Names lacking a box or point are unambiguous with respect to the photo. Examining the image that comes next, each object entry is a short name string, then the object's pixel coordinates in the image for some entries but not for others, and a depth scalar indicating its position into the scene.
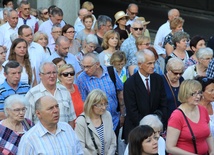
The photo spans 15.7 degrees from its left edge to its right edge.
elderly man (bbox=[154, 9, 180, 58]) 15.75
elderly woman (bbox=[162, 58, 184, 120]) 11.02
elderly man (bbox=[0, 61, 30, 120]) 10.64
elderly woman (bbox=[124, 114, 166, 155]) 8.73
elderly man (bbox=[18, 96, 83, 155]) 8.48
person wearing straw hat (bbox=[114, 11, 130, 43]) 15.73
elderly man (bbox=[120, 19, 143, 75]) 13.20
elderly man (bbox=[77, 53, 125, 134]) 11.34
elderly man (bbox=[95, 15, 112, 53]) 14.96
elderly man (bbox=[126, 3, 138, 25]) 17.36
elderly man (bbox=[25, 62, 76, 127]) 10.27
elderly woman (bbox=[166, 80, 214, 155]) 9.23
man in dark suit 10.56
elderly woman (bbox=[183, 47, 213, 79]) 12.18
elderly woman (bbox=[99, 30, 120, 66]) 13.05
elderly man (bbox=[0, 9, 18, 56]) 15.06
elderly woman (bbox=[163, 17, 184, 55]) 14.02
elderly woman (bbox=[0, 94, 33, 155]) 9.10
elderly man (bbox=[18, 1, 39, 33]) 16.98
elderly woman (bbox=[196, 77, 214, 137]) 10.24
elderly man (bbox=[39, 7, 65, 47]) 16.08
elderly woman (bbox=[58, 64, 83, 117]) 10.73
